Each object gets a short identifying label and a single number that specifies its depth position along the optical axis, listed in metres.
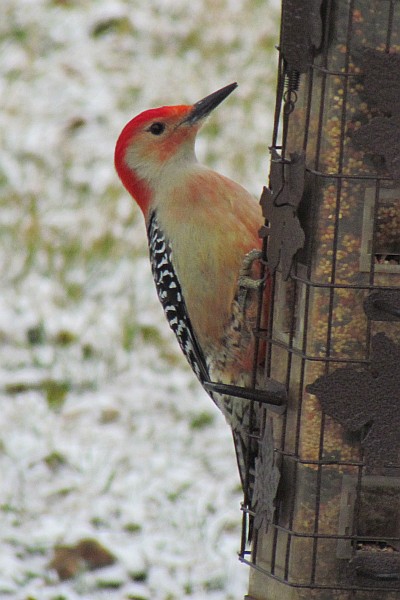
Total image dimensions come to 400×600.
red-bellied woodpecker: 8.95
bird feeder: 7.22
